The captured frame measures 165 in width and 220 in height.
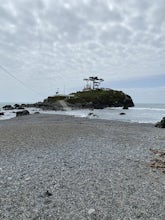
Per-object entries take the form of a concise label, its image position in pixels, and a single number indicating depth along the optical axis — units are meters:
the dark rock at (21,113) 33.62
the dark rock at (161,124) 17.85
